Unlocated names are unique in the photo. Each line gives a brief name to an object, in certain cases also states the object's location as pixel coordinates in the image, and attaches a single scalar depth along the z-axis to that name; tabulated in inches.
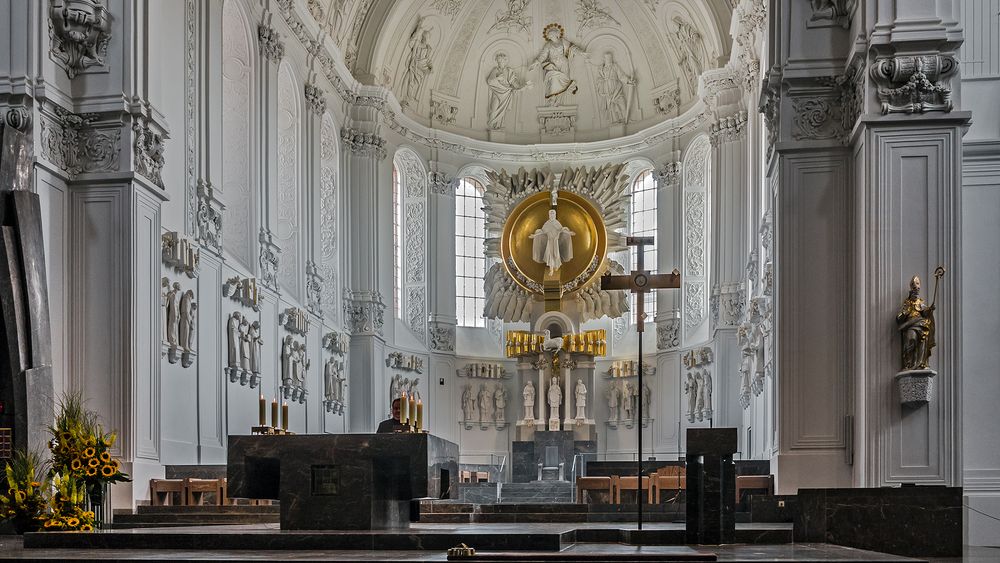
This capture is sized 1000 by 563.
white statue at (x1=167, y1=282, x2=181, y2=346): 690.2
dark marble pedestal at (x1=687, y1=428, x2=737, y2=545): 374.6
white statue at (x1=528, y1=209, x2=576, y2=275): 1230.3
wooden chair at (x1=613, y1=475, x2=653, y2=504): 713.6
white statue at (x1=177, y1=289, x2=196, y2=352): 709.9
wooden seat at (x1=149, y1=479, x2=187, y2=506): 586.6
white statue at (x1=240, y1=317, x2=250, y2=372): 828.6
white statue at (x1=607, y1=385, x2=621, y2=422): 1245.7
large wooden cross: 443.2
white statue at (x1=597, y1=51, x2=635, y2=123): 1280.8
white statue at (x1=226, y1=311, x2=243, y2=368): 807.1
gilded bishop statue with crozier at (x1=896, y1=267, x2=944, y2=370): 484.1
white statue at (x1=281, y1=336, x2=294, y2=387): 932.0
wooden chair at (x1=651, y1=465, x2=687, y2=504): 690.8
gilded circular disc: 1237.1
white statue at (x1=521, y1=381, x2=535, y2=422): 1221.1
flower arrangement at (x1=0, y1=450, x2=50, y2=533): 420.2
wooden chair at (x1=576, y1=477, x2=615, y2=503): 730.2
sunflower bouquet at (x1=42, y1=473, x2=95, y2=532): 407.2
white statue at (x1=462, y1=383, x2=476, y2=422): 1262.3
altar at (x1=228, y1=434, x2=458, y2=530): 363.6
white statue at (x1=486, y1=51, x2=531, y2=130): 1304.1
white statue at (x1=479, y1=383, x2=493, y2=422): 1262.3
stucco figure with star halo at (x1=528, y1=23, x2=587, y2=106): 1268.5
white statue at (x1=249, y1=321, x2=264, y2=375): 847.1
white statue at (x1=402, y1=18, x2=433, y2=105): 1227.9
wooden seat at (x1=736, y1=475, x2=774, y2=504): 617.9
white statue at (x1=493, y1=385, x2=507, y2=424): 1268.5
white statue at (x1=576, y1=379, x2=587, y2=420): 1206.9
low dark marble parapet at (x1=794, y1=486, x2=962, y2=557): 390.6
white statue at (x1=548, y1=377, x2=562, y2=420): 1205.1
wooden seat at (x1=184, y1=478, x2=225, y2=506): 607.8
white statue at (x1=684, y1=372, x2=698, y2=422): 1140.1
